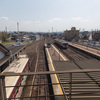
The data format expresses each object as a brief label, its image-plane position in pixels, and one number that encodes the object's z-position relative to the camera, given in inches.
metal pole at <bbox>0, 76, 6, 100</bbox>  66.3
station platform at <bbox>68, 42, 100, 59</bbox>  733.1
